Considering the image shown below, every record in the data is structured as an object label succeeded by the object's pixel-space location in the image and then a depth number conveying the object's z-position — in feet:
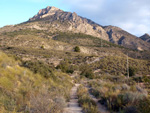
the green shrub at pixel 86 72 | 90.94
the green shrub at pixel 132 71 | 98.66
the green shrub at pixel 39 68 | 37.23
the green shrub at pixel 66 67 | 99.76
